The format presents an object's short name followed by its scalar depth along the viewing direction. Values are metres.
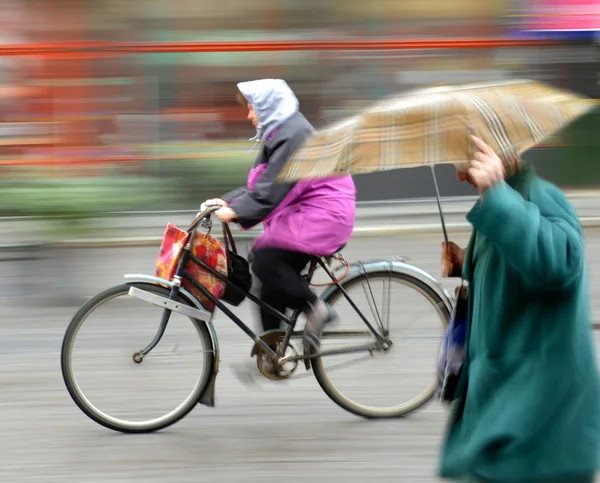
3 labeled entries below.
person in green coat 5.25
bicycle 9.62
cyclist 9.27
